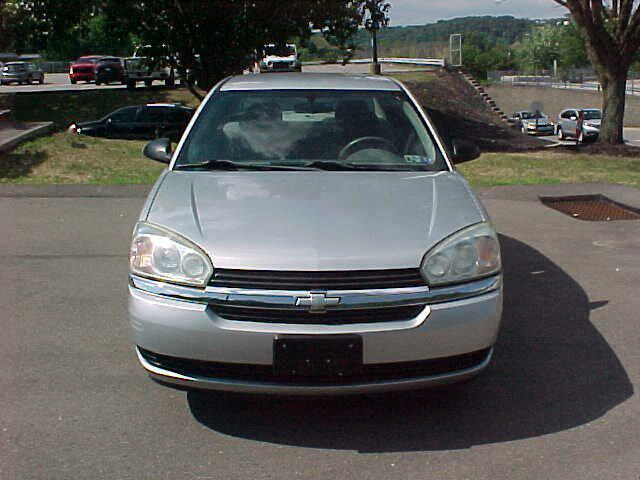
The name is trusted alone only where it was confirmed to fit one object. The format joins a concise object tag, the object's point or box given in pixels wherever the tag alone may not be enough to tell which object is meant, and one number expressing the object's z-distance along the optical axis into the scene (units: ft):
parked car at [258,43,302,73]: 144.05
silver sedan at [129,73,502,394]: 12.21
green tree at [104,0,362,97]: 73.51
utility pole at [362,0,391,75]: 83.92
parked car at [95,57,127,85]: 144.25
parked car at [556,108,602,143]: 125.80
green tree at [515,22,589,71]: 394.52
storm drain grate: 32.16
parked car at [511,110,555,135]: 159.43
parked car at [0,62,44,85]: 168.25
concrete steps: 136.71
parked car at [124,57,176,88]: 127.65
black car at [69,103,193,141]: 76.28
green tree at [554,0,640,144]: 58.03
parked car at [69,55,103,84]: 155.12
